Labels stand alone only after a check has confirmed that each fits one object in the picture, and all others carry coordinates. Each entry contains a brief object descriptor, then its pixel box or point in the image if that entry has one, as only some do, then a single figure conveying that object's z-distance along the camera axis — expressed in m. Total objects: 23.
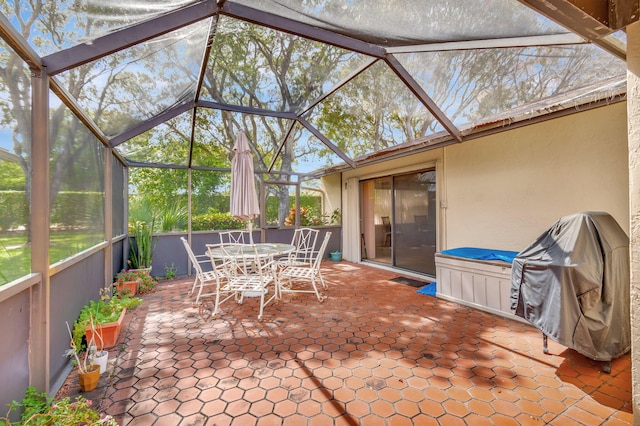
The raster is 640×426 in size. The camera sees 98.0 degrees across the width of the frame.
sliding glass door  5.45
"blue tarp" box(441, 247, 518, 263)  3.60
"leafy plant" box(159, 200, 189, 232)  6.02
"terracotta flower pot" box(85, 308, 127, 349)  2.68
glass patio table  3.75
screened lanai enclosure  1.75
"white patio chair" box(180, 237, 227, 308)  3.69
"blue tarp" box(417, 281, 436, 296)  4.39
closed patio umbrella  4.44
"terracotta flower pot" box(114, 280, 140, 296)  4.07
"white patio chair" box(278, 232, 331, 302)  4.23
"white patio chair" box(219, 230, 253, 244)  6.16
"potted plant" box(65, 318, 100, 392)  2.10
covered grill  2.25
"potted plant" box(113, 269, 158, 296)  4.28
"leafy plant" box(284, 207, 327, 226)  7.52
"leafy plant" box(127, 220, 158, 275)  5.23
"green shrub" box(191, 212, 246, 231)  6.48
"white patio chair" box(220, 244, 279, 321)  3.60
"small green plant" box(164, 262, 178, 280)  5.74
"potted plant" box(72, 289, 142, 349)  2.59
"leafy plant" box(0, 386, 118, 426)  1.47
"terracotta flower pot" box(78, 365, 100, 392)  2.10
